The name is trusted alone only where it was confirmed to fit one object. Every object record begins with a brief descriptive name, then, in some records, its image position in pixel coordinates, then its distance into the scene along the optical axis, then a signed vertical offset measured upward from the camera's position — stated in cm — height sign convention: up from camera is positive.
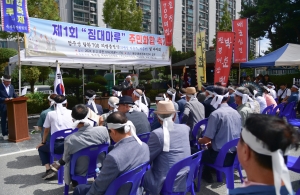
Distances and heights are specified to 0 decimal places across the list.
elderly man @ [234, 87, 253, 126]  410 -32
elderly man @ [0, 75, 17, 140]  651 -33
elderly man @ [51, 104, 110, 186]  306 -70
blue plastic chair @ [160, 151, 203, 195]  253 -94
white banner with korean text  712 +129
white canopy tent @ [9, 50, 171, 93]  710 +71
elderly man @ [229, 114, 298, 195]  114 -34
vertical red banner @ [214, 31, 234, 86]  938 +103
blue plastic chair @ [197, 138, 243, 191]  321 -110
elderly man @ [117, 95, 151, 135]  403 -55
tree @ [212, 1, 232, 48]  3184 +750
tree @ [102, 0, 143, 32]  2042 +551
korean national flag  701 -4
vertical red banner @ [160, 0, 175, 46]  948 +257
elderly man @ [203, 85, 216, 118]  521 -49
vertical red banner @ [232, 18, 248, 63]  1062 +180
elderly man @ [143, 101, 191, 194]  261 -75
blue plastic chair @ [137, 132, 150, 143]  375 -82
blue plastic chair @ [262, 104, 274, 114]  623 -70
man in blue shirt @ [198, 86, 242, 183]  342 -69
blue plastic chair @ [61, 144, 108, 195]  310 -97
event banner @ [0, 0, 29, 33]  595 +165
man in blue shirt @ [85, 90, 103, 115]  521 -34
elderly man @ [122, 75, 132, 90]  909 -2
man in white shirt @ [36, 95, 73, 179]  407 -68
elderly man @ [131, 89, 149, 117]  538 -37
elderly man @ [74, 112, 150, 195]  217 -66
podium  608 -87
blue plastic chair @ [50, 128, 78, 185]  380 -95
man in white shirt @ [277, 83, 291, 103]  985 -46
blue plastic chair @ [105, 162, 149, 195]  218 -86
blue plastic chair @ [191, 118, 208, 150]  428 -80
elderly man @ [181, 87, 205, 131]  446 -57
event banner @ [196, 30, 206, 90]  905 +79
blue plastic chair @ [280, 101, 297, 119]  701 -81
